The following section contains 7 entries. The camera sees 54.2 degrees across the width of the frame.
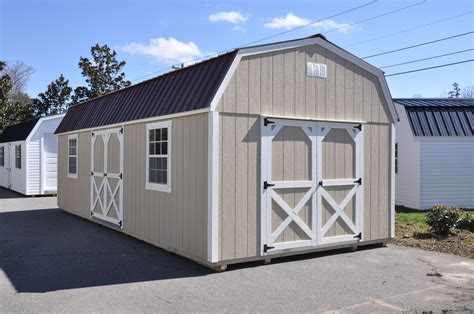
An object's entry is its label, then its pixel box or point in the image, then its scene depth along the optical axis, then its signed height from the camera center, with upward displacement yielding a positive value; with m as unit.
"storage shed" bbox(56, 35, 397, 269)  6.73 +0.05
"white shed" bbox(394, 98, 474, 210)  14.07 +0.08
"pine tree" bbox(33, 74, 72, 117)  33.62 +4.38
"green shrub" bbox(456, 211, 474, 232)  9.87 -1.40
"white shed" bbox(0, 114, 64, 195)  18.58 +0.09
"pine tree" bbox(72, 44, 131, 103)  32.34 +5.96
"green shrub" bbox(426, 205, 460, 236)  9.26 -1.21
